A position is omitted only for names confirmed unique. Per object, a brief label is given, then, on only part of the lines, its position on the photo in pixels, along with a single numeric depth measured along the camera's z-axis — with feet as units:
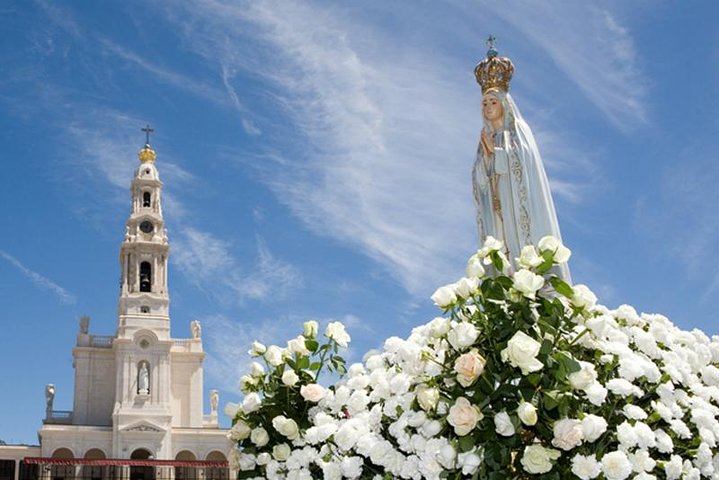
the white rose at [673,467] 23.52
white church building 184.96
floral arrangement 22.67
